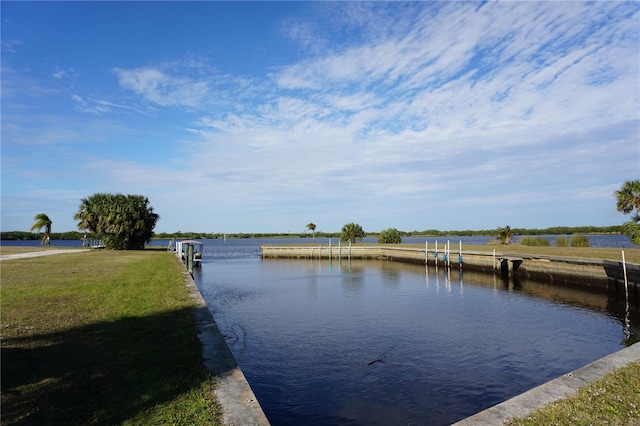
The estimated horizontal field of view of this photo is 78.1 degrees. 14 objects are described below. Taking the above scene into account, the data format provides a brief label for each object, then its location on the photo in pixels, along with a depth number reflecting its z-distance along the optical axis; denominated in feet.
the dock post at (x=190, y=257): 94.81
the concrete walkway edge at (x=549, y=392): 17.15
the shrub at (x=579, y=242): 138.72
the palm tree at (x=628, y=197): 94.89
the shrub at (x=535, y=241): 147.88
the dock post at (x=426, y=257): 139.82
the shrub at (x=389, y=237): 228.43
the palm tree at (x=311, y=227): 345.35
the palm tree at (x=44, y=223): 196.34
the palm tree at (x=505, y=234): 170.60
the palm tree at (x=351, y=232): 244.01
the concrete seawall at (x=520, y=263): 72.43
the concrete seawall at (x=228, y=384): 16.47
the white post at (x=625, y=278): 66.93
